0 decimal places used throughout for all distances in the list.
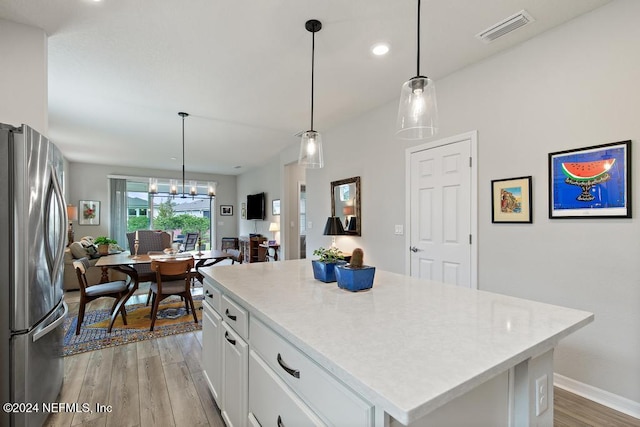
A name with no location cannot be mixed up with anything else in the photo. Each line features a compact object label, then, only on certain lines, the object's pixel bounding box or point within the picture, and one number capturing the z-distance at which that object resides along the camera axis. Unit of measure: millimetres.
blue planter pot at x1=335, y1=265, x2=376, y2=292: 1550
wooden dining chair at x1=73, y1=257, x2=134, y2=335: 3090
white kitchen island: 734
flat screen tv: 7875
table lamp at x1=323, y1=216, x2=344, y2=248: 4023
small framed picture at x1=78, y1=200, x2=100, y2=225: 7527
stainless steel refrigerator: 1547
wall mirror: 4195
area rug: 3023
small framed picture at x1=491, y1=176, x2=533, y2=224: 2416
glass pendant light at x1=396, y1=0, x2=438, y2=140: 1470
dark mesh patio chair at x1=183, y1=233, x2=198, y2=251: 6827
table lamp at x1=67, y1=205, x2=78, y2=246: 6058
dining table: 3482
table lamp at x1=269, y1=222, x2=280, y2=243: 7184
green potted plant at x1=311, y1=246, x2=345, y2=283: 1765
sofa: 5039
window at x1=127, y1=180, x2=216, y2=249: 8375
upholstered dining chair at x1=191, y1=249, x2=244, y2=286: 4355
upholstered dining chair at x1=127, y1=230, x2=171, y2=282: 5156
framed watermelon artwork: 1946
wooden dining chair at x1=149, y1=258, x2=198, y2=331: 3279
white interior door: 2846
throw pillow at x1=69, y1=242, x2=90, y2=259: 5082
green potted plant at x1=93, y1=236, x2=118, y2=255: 5098
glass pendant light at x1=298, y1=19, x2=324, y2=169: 2225
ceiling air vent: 2132
